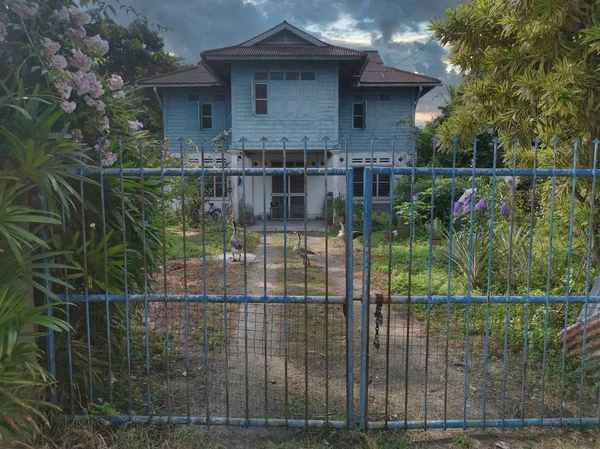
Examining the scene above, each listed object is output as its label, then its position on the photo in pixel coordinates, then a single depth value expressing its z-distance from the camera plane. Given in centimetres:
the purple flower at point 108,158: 353
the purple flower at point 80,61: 337
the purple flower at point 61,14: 323
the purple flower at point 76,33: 337
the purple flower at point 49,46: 313
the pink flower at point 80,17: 335
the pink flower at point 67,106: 315
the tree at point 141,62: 2484
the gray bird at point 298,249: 898
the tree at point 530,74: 397
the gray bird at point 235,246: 1030
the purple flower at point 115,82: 368
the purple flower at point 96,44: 352
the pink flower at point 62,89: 313
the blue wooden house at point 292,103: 1678
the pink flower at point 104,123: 360
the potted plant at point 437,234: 1060
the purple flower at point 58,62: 313
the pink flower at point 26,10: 295
